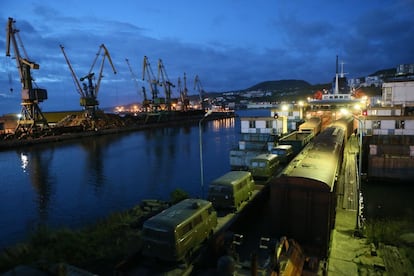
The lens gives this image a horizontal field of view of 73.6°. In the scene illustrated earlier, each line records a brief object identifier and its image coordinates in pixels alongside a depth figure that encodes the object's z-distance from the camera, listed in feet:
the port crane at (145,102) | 510.58
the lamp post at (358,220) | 63.10
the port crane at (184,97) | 608.14
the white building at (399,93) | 222.07
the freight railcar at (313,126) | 165.99
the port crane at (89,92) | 366.72
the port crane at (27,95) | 278.05
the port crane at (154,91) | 484.33
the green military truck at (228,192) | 69.11
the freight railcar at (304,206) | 50.49
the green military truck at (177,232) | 45.57
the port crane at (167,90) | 526.16
